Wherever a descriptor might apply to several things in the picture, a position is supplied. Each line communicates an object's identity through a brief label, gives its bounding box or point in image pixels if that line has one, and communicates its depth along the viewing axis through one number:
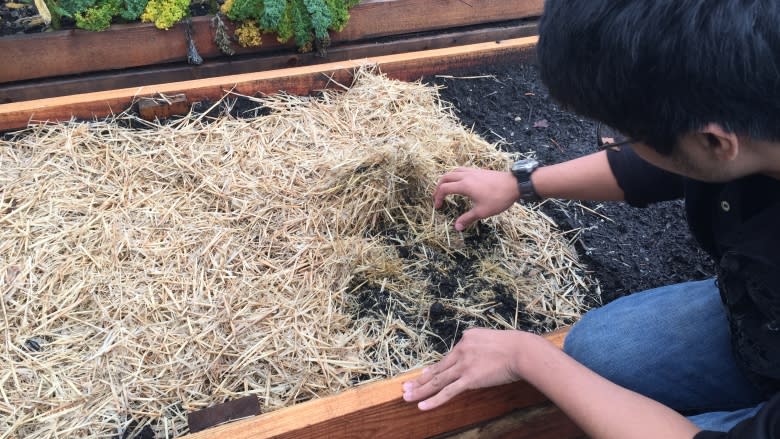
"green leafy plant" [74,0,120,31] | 2.46
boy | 0.90
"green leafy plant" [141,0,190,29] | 2.53
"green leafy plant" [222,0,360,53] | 2.58
